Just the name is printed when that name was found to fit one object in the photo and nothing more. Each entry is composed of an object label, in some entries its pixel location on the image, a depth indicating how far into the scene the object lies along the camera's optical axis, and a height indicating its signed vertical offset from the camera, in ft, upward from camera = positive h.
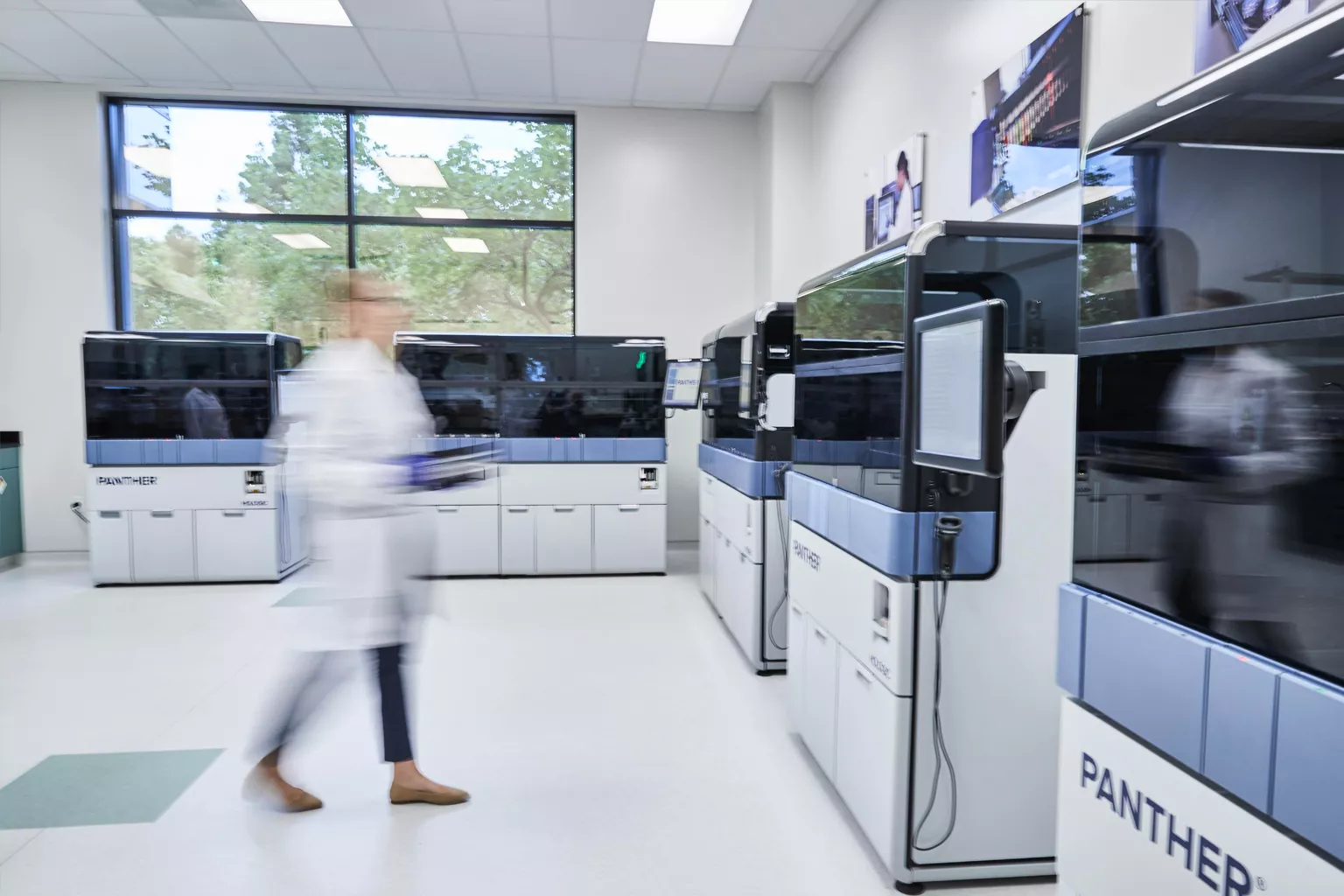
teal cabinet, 19.08 -2.61
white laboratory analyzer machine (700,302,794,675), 11.74 -1.33
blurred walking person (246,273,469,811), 7.40 -1.02
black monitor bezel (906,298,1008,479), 4.58 +0.08
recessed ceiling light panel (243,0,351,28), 15.37 +7.78
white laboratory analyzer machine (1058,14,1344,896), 2.87 -0.27
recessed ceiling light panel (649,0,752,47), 15.46 +7.81
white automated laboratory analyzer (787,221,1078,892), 6.43 -1.56
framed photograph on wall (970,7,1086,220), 8.60 +3.41
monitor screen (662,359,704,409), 16.66 +0.43
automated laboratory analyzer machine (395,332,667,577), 18.42 -0.93
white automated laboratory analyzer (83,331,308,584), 17.35 -1.24
